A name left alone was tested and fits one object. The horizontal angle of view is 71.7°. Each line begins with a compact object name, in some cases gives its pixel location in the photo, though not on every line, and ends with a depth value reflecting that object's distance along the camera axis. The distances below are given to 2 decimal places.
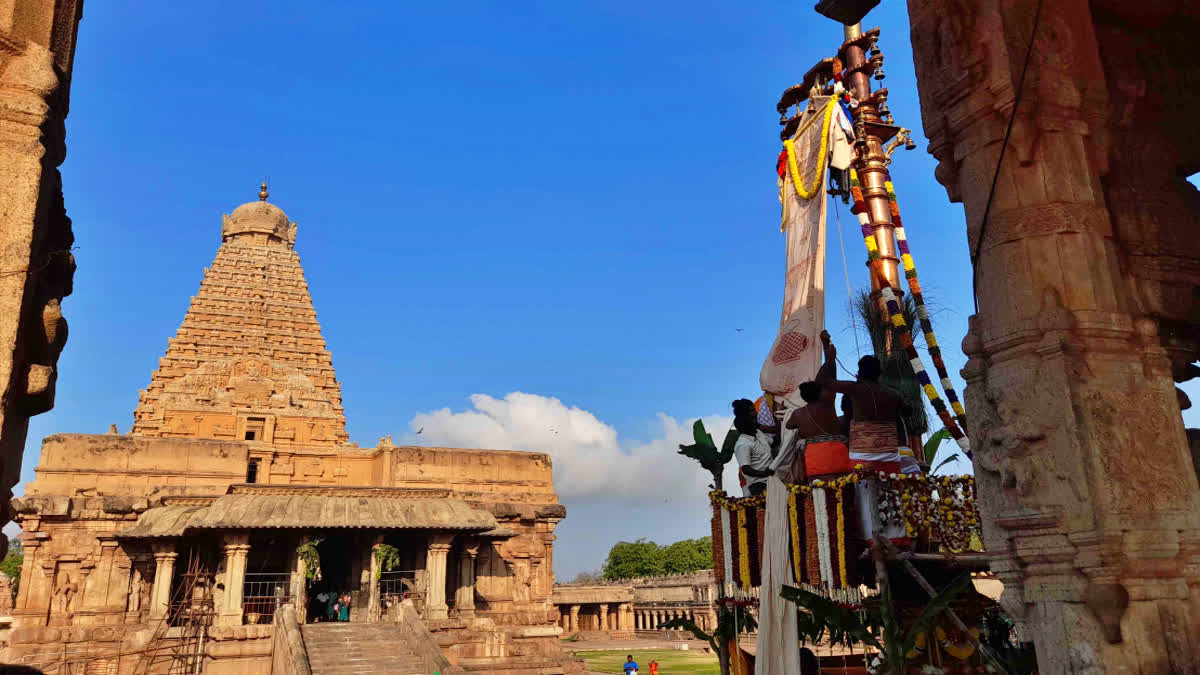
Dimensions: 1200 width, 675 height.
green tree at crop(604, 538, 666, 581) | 77.38
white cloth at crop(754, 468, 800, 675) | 8.57
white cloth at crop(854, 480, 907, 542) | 7.71
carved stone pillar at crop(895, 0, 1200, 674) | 4.21
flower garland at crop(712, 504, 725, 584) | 10.28
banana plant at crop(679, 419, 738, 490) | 10.36
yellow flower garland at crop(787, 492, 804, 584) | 8.49
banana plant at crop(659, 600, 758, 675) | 10.40
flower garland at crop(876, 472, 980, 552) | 7.54
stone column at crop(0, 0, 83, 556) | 3.84
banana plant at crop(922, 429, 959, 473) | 9.98
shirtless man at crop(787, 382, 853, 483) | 8.45
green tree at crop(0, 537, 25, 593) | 50.56
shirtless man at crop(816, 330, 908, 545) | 7.86
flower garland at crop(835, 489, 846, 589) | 7.86
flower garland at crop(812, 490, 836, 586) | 8.04
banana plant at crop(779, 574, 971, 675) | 6.91
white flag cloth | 10.26
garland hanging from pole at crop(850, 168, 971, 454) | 8.17
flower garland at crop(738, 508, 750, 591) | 9.69
